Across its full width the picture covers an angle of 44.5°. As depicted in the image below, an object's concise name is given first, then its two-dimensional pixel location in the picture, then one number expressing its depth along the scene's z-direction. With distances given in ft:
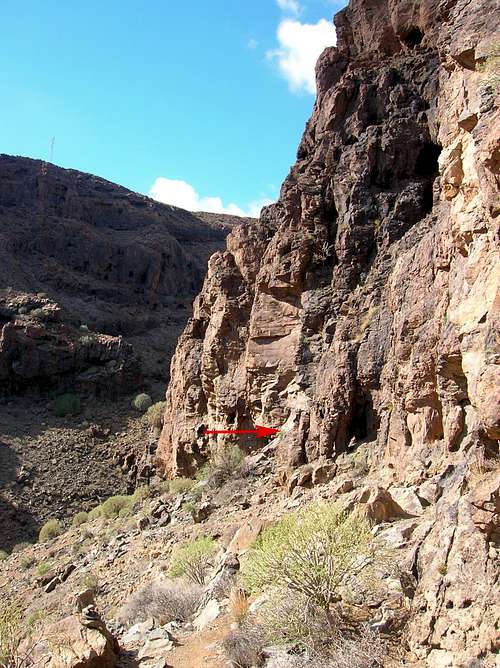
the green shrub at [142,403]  125.18
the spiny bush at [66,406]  122.42
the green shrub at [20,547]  81.34
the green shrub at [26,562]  70.49
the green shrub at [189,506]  61.30
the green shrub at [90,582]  52.65
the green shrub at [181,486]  71.20
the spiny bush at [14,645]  29.53
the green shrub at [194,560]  44.47
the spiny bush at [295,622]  26.50
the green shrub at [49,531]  81.71
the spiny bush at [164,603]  38.29
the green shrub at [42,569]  64.90
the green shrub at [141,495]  77.23
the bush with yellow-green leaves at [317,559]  28.32
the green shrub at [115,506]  77.92
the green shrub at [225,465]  63.62
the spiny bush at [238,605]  32.37
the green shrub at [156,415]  108.26
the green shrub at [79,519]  83.54
